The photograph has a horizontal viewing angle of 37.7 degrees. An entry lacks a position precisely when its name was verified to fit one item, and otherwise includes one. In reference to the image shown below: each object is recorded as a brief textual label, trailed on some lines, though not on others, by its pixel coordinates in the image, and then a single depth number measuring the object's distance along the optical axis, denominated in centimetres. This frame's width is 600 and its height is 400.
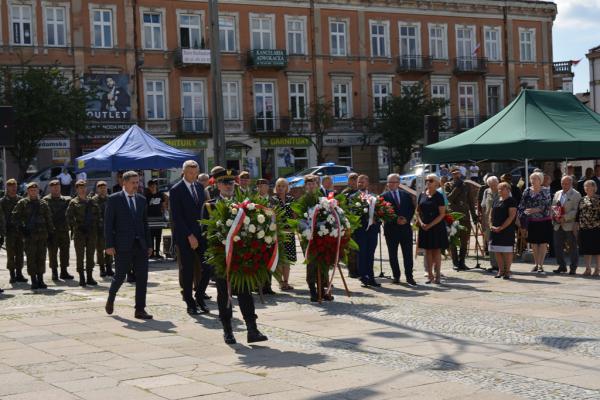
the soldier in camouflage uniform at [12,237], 1582
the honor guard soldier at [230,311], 948
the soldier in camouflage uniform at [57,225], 1633
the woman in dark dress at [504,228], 1480
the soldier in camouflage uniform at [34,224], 1544
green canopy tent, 1794
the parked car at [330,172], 3978
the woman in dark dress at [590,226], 1495
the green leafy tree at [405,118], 4938
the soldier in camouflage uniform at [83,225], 1595
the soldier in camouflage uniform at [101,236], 1650
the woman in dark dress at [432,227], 1454
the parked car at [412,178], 4101
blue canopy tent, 2030
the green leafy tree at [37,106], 3922
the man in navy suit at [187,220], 1146
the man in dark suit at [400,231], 1450
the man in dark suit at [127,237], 1170
